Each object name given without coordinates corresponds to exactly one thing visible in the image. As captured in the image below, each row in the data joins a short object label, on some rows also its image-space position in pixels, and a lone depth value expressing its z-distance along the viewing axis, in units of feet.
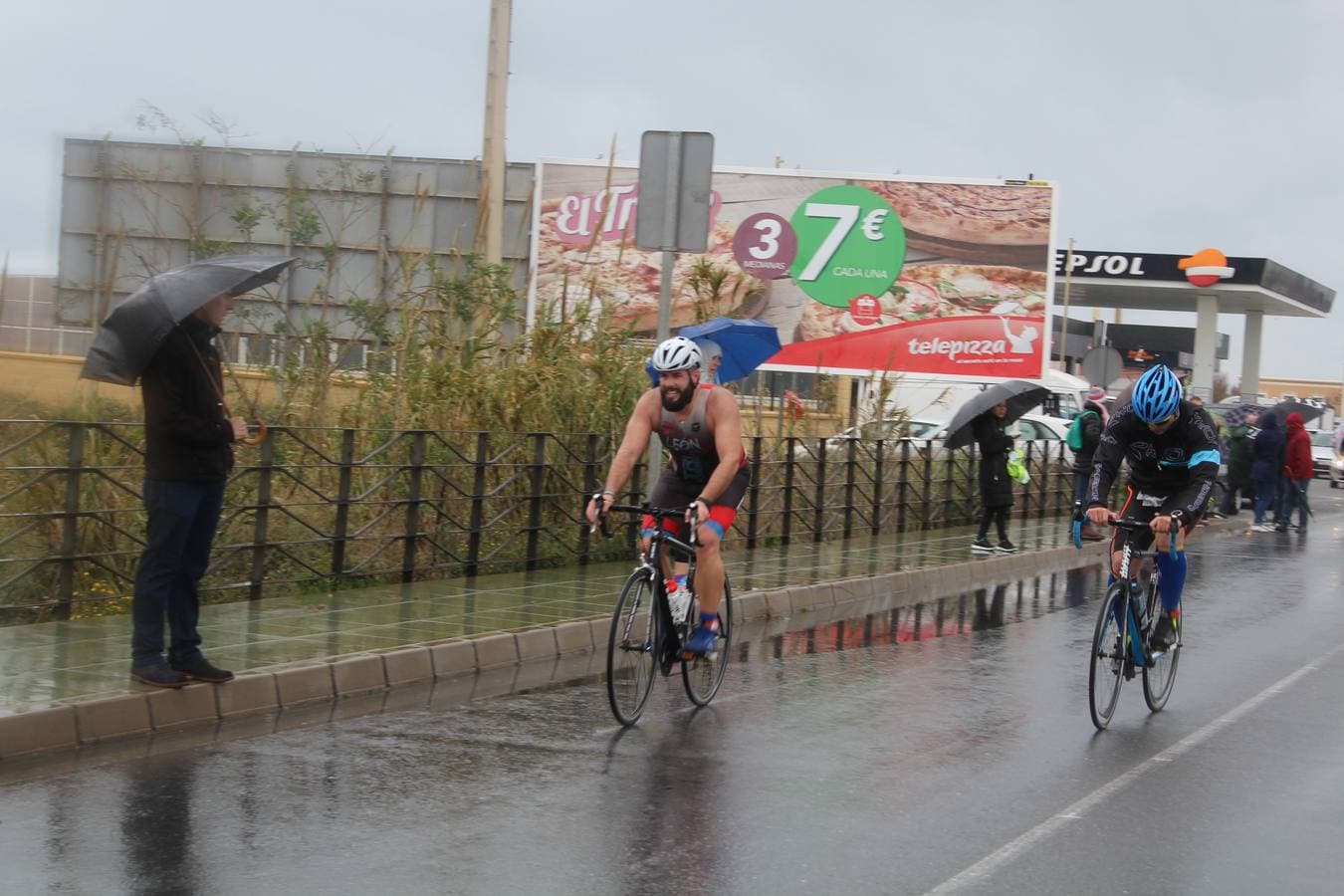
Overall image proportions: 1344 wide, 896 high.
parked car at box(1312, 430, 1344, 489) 144.97
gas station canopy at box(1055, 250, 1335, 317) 169.78
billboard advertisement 118.83
